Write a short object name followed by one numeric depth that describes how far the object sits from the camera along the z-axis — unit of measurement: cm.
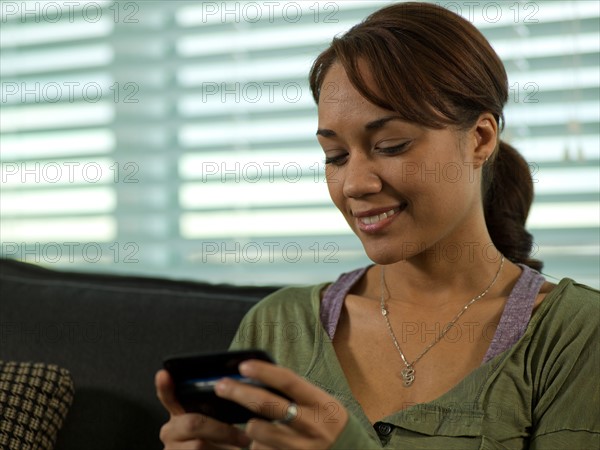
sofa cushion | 138
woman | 118
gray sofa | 149
